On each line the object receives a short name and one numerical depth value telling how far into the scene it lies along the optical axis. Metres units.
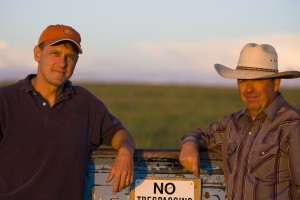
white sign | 5.15
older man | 4.62
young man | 4.93
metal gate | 5.16
